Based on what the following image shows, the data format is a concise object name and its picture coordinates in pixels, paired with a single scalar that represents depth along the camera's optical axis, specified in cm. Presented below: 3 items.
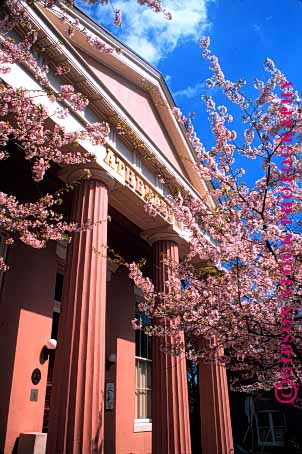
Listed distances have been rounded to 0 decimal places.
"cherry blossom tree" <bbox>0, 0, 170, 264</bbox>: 471
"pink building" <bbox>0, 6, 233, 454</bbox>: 619
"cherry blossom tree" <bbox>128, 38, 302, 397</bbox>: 545
